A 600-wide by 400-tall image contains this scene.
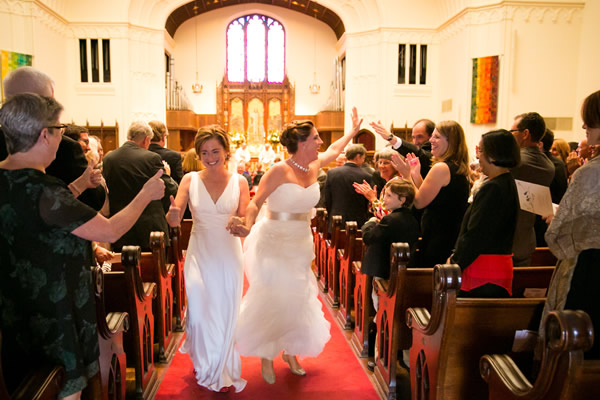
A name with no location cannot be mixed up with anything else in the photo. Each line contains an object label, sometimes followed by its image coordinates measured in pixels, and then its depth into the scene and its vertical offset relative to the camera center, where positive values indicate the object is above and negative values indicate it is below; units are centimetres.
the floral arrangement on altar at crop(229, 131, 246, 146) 1565 -5
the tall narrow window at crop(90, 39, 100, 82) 1569 +250
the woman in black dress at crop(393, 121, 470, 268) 315 -36
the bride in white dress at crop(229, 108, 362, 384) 332 -91
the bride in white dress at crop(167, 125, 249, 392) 322 -89
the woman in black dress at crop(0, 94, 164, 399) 171 -39
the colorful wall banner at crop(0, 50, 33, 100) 1196 +195
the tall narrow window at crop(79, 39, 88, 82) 1567 +253
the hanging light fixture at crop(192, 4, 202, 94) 1969 +219
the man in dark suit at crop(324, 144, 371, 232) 555 -56
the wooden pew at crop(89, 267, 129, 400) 212 -104
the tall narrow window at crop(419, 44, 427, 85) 1631 +250
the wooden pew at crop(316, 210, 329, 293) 580 -145
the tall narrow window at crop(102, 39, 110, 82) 1577 +249
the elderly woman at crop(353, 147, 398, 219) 374 -40
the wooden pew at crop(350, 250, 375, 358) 381 -142
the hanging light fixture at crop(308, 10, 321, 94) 2033 +294
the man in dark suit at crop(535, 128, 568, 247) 415 -43
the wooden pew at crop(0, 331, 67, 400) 156 -83
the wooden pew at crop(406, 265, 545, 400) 219 -91
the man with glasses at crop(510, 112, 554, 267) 340 -20
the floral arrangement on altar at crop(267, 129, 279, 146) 1628 -1
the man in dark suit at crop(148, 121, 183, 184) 476 -14
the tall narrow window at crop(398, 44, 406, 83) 1630 +252
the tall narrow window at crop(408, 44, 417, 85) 1636 +245
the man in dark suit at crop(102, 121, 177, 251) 412 -34
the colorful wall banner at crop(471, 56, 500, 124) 1334 +137
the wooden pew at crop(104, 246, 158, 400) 277 -107
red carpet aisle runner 321 -173
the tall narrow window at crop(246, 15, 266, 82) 2047 +374
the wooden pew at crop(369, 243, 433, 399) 285 -102
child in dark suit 332 -61
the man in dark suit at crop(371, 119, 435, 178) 403 -3
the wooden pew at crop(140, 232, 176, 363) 344 -121
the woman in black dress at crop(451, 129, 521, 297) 248 -46
